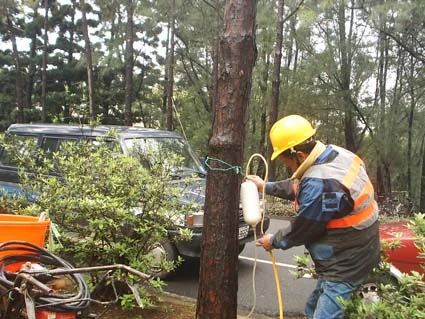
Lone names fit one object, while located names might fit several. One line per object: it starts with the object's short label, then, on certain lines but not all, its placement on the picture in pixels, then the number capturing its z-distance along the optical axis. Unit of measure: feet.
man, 9.57
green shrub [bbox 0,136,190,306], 14.88
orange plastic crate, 10.87
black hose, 9.07
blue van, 19.38
